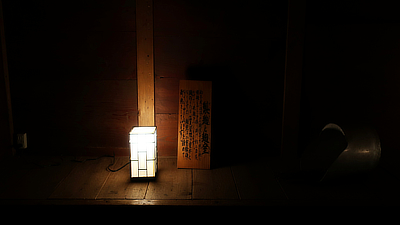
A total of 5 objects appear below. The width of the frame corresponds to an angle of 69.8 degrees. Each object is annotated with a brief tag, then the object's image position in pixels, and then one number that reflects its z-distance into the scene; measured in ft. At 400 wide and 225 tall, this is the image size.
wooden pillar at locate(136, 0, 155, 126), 10.50
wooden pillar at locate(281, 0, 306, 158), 10.50
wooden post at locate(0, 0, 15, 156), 10.54
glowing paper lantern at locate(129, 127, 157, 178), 9.20
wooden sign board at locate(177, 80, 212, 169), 10.14
